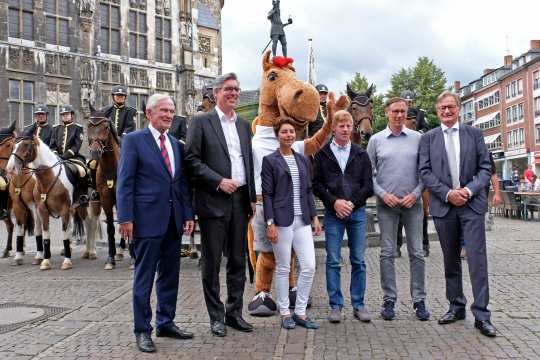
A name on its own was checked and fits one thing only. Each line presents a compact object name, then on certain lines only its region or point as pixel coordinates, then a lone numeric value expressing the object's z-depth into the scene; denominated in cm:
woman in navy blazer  525
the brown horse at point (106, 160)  902
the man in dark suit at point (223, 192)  516
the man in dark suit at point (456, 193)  528
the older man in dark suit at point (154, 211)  481
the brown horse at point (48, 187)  951
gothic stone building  2495
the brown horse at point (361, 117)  922
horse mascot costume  583
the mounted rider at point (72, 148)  1050
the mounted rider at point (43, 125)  1192
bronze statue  1678
